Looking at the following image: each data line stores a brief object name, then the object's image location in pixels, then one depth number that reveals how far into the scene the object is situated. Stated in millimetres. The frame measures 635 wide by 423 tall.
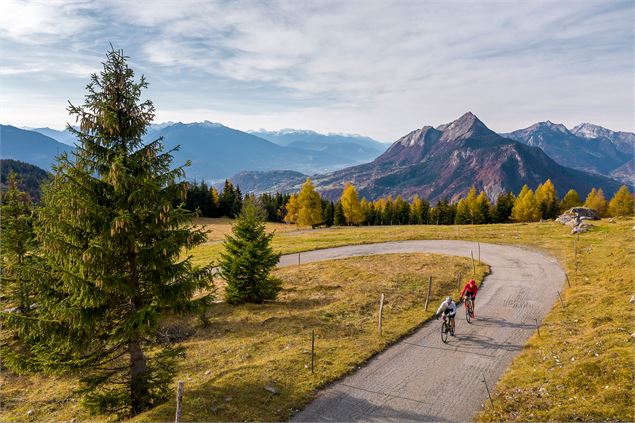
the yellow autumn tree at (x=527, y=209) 82500
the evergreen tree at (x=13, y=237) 25234
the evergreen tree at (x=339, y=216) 92525
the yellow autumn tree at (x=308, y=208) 77375
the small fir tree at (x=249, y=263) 26953
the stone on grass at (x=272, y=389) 13880
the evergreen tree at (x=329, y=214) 104200
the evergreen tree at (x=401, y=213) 102562
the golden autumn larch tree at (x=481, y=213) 90188
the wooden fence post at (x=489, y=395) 12638
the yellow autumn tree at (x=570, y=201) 91125
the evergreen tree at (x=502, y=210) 91344
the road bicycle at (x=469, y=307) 21000
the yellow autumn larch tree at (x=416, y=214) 102106
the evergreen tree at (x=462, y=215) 92188
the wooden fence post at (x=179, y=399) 10692
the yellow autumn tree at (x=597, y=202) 94969
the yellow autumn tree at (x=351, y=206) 88000
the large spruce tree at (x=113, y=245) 12172
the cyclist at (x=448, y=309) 18616
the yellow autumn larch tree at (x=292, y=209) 86688
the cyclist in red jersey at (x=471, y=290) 20875
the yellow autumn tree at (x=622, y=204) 86875
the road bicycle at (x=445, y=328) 18531
